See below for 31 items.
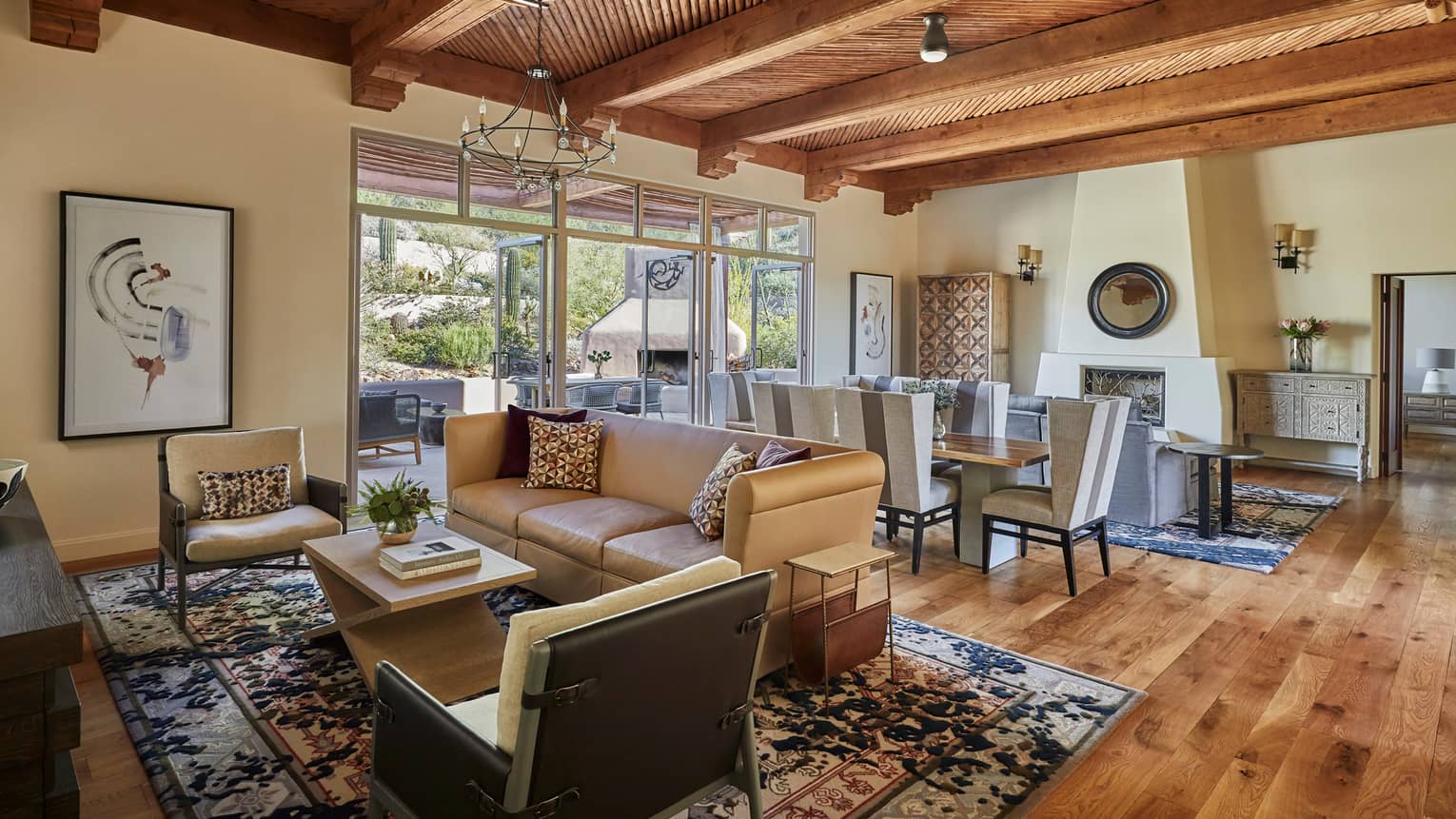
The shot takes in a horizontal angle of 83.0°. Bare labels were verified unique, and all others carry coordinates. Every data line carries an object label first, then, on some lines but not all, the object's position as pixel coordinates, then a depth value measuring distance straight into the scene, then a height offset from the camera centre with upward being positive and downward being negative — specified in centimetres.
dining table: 458 -39
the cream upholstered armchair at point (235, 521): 350 -50
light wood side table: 297 -80
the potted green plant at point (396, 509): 322 -41
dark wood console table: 132 -51
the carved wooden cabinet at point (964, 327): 894 +92
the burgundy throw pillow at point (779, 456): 334 -20
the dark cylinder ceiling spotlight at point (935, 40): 460 +207
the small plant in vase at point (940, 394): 520 +10
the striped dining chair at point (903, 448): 449 -22
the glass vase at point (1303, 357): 784 +52
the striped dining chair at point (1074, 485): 416 -39
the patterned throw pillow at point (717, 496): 341 -37
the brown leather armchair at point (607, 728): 145 -63
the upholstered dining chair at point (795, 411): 507 -2
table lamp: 1126 +68
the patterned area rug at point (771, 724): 232 -105
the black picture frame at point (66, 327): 428 +40
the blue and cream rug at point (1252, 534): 500 -83
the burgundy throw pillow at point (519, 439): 470 -19
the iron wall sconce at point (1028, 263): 886 +160
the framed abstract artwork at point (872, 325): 897 +93
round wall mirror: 812 +111
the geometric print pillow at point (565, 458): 442 -27
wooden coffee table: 281 -82
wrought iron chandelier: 578 +196
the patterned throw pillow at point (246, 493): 382 -42
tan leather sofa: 303 -46
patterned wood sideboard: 745 +4
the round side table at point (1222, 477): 530 -44
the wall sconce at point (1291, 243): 781 +161
